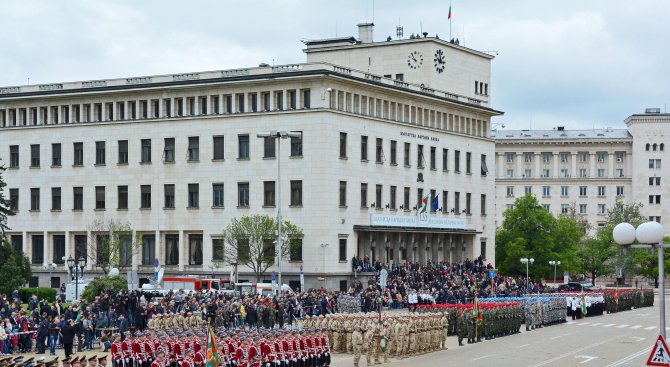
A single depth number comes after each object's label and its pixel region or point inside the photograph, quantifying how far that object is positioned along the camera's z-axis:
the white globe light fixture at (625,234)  20.53
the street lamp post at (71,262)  60.64
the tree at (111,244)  82.44
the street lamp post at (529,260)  91.04
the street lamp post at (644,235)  20.50
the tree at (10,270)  66.81
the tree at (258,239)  78.06
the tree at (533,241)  107.19
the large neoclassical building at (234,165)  80.75
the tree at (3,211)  67.62
